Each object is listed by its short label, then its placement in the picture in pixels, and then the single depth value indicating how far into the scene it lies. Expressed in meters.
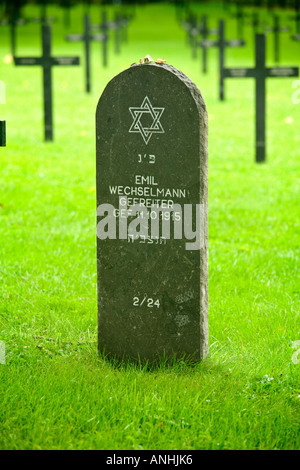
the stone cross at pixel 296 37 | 21.25
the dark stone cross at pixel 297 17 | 38.17
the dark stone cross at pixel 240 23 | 42.69
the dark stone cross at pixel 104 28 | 26.98
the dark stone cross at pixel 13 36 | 26.86
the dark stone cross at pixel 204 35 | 24.92
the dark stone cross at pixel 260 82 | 12.04
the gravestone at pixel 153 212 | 4.53
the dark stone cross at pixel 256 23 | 39.51
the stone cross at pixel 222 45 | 19.80
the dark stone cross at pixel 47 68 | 13.27
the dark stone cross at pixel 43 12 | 41.26
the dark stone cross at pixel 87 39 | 20.38
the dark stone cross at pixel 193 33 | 30.75
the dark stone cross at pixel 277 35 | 26.80
